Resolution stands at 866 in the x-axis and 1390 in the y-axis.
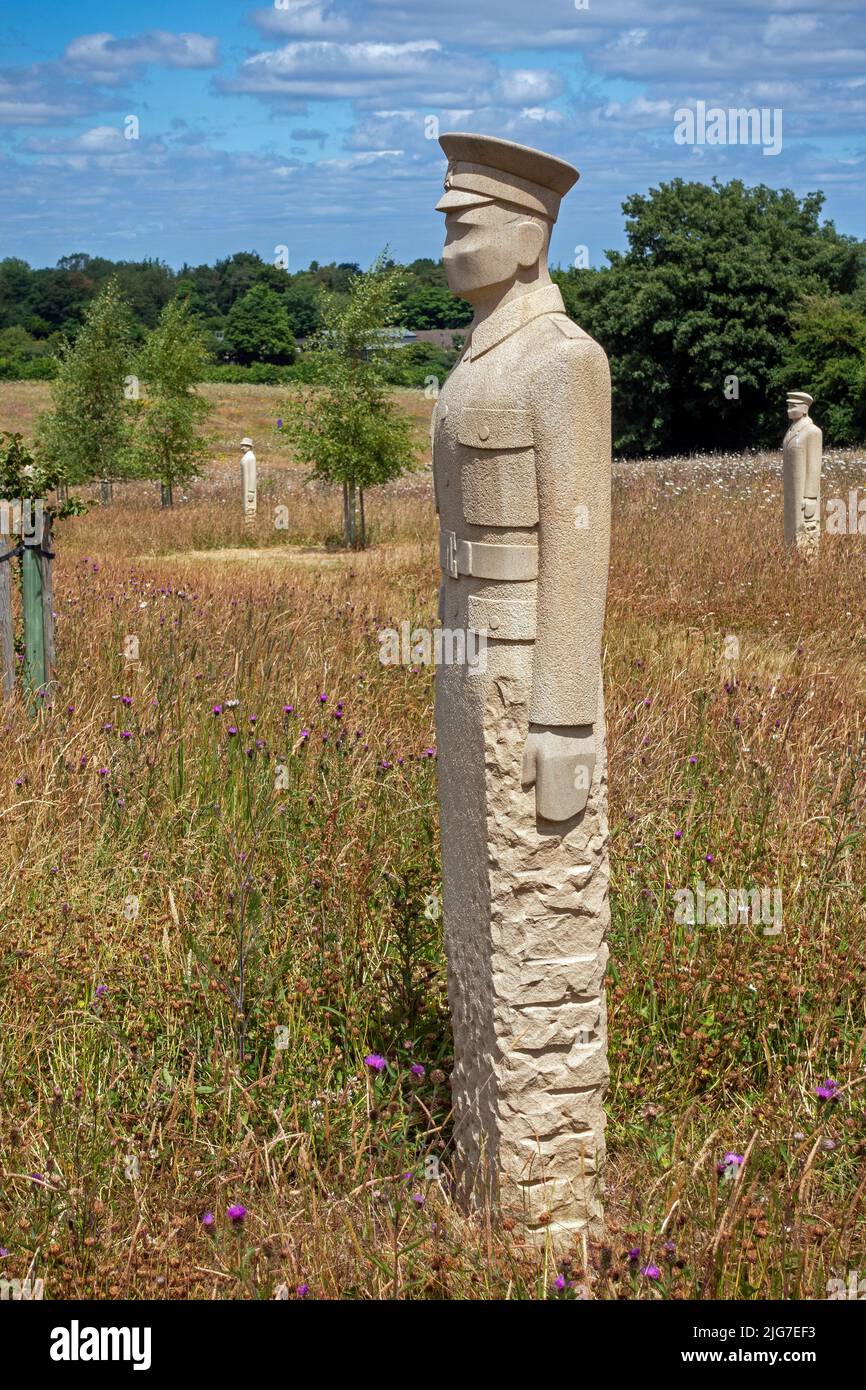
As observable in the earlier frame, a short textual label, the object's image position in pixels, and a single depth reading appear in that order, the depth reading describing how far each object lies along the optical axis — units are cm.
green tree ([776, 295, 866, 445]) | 3497
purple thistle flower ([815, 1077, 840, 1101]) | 324
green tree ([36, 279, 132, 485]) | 2677
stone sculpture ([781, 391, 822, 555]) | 1294
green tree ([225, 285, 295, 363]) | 6512
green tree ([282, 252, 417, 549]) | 1916
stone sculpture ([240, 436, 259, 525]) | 2044
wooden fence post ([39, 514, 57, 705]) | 675
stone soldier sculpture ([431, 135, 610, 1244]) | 320
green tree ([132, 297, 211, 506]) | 2416
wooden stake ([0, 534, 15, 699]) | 659
